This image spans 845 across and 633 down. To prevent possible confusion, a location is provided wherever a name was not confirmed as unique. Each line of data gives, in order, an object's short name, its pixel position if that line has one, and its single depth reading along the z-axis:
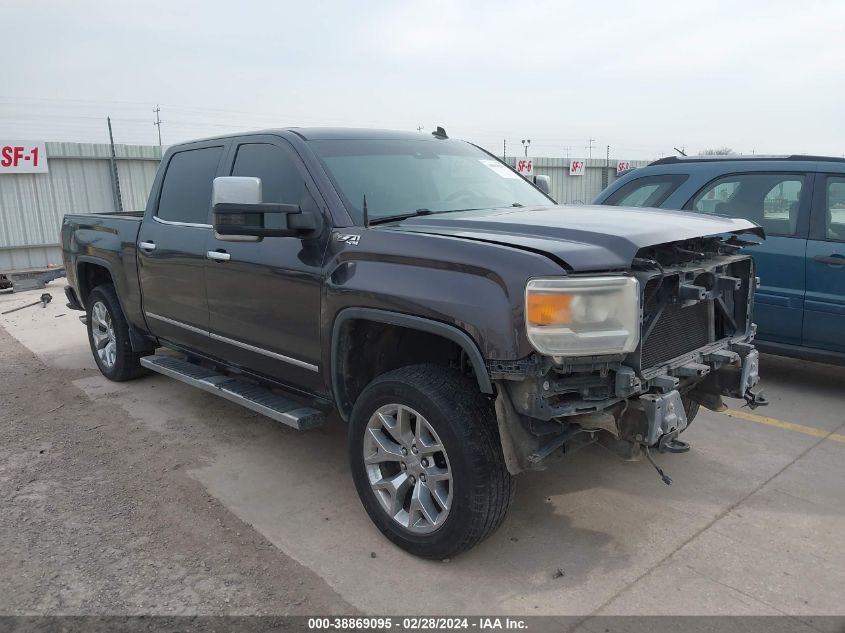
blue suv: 5.16
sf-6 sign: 20.92
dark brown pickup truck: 2.74
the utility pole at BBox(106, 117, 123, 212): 13.80
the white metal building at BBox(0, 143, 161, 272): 12.68
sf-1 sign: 12.28
